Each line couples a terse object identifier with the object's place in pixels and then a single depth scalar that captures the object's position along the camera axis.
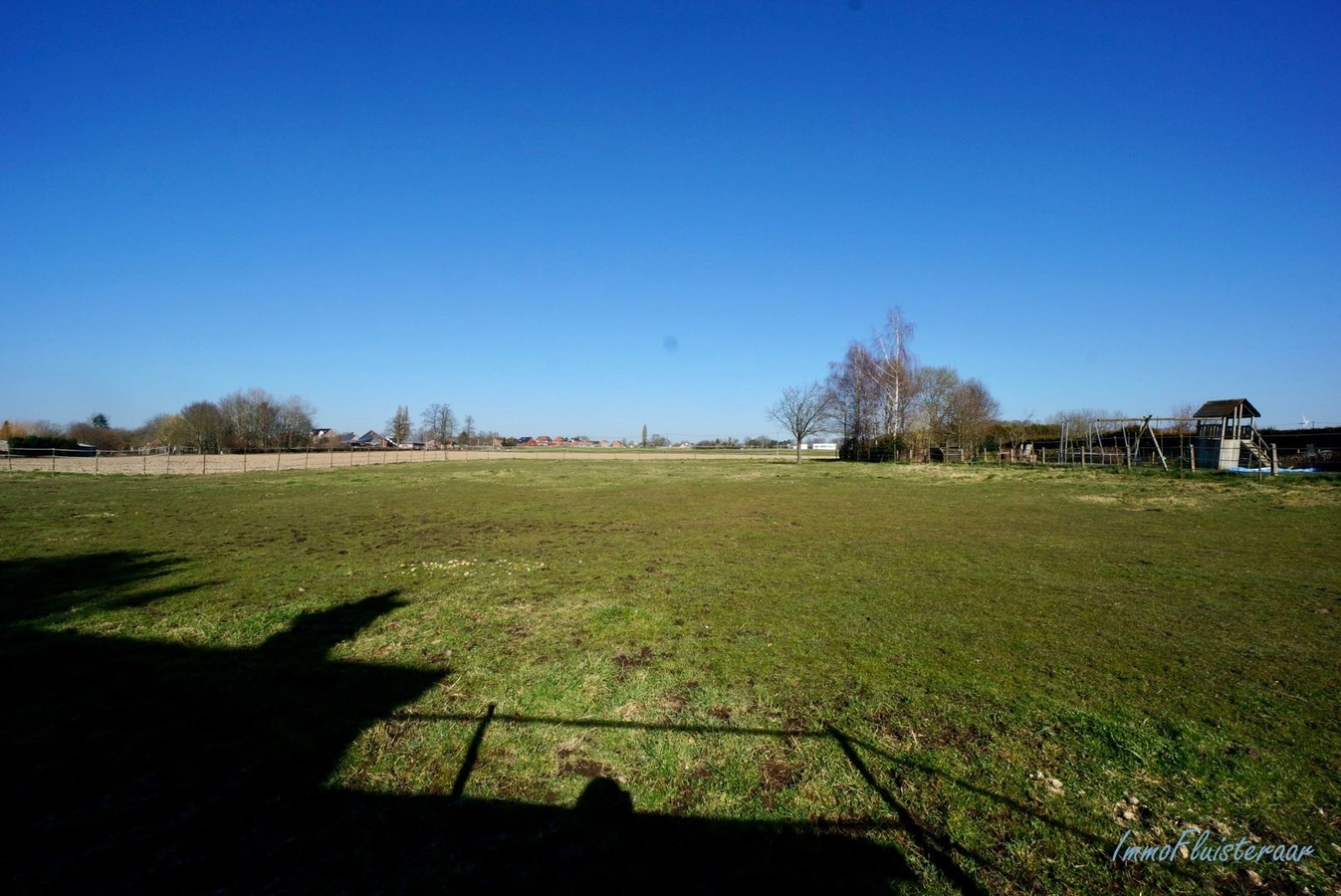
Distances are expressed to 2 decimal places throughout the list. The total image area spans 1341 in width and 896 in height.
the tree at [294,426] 101.62
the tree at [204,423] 88.19
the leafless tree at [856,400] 57.94
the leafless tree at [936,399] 55.66
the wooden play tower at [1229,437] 32.28
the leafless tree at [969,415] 53.06
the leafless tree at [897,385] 53.75
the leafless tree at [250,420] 93.19
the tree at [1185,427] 40.25
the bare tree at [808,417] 63.09
